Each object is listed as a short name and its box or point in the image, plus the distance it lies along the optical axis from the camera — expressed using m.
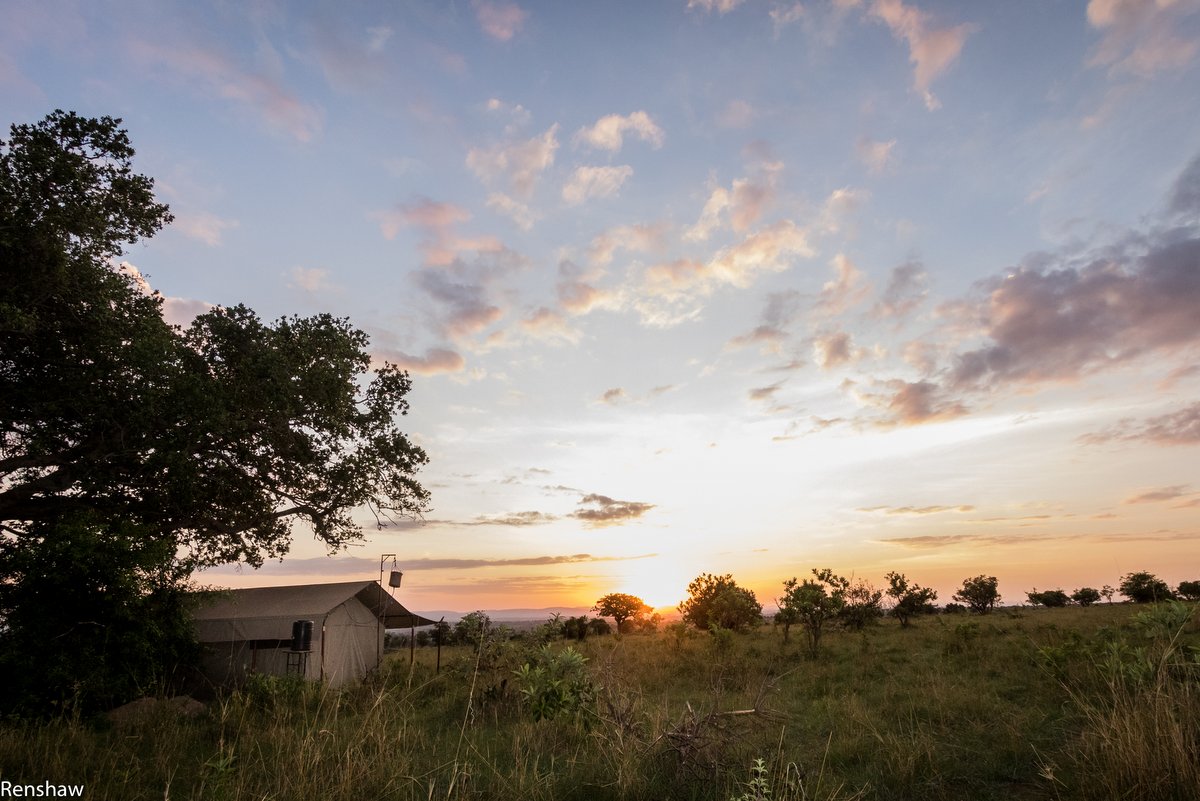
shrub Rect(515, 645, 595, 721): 9.86
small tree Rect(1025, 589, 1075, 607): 50.78
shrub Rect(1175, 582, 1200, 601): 41.20
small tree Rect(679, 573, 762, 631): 36.25
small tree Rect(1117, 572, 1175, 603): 38.53
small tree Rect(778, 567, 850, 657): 21.56
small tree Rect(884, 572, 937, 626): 30.55
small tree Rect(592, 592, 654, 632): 51.91
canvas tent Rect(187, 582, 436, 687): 19.70
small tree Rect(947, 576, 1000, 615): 44.72
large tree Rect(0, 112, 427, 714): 11.80
